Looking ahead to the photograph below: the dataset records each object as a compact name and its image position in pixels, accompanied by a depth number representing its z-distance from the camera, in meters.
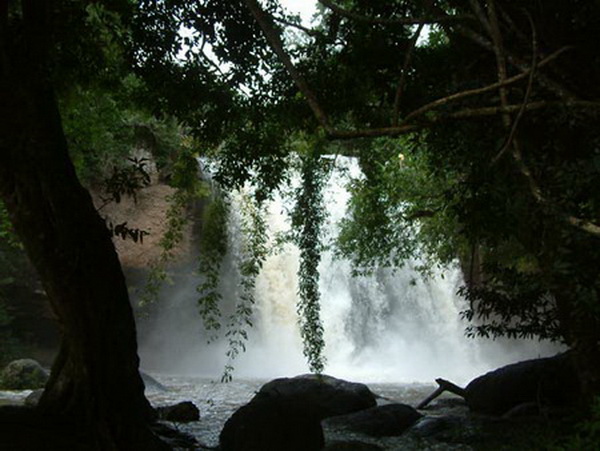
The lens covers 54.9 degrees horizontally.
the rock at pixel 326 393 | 9.41
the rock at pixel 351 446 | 6.40
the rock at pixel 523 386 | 8.56
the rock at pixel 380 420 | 8.07
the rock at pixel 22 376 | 13.44
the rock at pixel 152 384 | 13.82
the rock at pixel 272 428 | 6.33
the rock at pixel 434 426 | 7.95
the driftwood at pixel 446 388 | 9.51
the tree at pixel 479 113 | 3.93
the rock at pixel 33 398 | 9.87
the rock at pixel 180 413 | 8.75
